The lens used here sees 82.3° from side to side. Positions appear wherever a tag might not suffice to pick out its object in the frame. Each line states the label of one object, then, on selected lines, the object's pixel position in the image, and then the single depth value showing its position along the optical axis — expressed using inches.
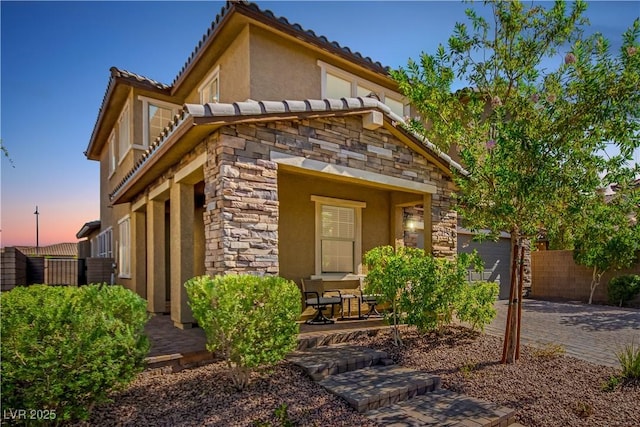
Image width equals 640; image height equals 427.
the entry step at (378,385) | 164.7
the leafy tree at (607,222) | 197.0
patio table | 322.9
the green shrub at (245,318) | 165.8
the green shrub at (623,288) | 484.4
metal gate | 503.8
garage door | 545.5
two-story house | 227.9
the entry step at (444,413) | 150.1
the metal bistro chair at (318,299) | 302.1
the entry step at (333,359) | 191.9
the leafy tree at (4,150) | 186.2
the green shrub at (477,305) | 260.7
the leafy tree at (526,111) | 184.5
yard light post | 1225.5
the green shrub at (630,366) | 195.5
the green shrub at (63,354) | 125.0
